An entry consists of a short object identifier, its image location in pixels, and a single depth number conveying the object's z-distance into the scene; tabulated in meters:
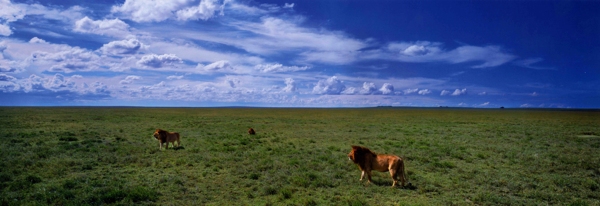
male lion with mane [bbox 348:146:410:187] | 9.10
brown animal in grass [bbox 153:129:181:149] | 16.41
